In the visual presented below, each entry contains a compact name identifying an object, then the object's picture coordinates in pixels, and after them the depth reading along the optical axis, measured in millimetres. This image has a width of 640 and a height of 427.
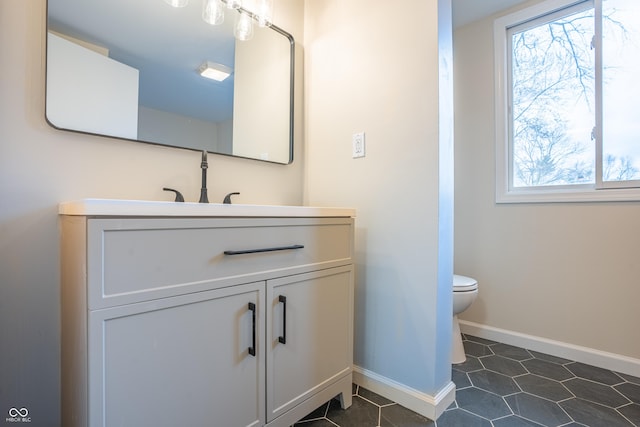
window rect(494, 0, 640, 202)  1754
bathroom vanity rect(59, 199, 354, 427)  714
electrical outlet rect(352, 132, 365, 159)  1513
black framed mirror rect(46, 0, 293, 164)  1022
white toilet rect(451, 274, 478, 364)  1737
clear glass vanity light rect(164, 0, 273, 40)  1353
